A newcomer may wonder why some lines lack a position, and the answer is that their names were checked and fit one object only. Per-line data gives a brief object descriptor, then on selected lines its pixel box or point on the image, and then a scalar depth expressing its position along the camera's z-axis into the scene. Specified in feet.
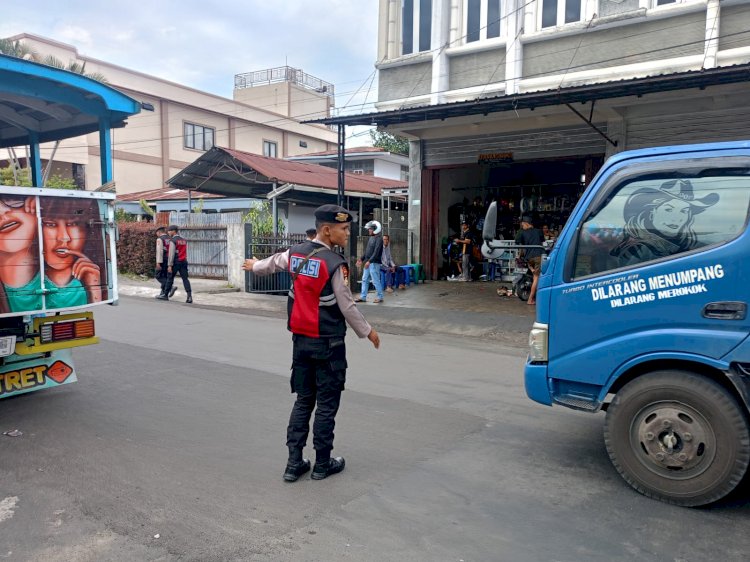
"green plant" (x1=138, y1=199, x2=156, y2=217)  80.18
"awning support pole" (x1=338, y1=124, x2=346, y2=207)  44.88
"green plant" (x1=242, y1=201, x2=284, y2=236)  66.69
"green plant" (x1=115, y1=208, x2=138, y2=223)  82.38
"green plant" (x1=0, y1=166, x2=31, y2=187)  25.75
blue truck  11.59
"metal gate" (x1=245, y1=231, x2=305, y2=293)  52.75
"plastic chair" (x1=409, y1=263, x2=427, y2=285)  54.08
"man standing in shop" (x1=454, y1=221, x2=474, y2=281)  54.60
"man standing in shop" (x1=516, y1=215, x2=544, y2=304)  40.09
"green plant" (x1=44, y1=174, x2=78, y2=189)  66.27
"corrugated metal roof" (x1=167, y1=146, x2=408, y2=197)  57.93
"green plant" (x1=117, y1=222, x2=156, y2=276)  65.36
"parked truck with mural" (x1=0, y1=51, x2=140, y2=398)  15.79
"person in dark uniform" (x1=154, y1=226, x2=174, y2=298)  45.78
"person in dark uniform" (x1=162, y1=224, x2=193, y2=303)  45.83
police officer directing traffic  13.00
